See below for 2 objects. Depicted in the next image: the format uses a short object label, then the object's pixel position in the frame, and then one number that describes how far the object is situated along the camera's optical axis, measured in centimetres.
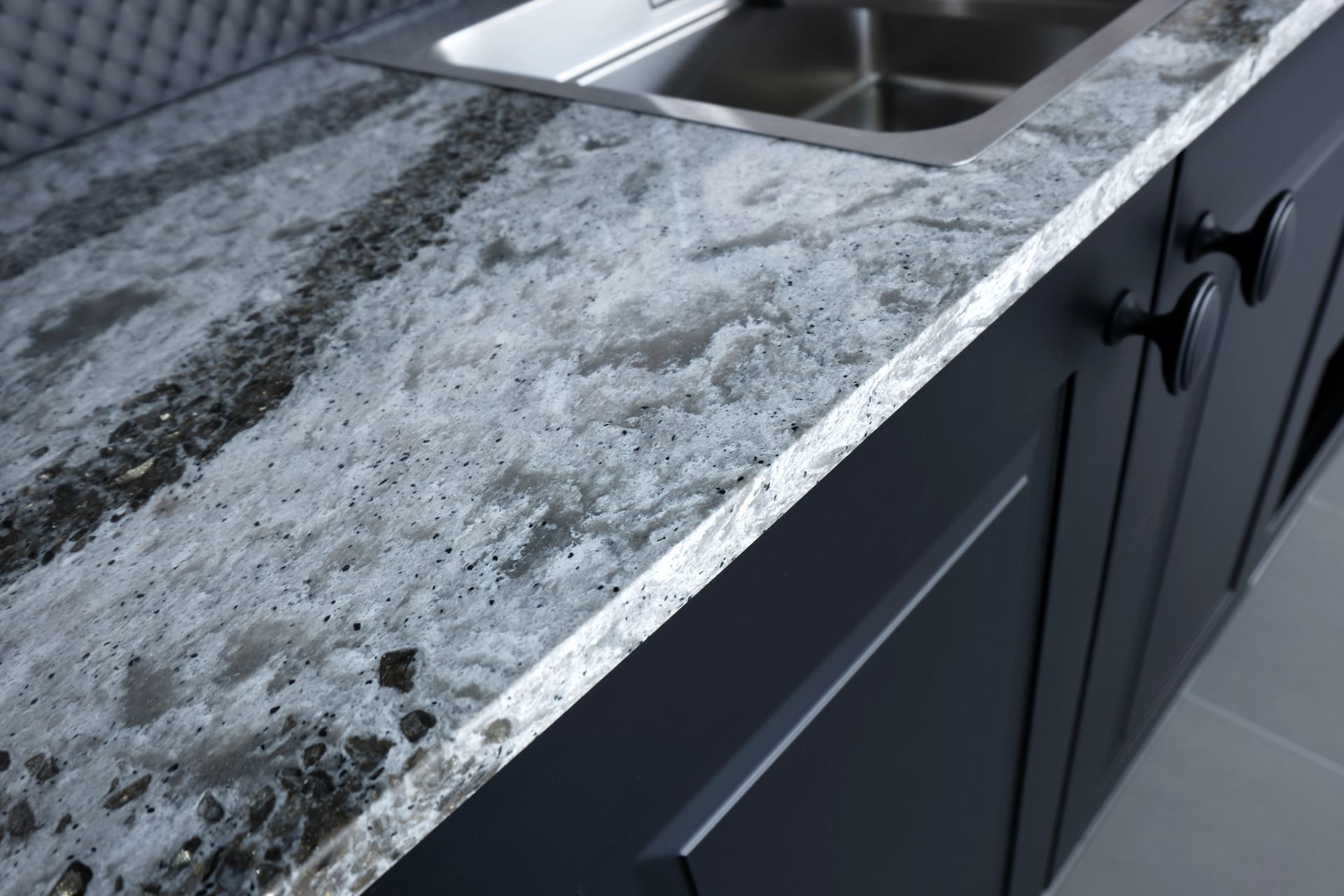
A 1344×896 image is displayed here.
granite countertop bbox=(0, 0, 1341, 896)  29
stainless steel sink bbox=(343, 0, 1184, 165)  87
